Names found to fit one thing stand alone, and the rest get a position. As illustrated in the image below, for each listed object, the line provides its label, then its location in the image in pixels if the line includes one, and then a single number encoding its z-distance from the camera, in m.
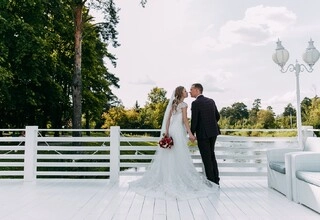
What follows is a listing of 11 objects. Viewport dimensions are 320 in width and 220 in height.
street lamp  6.65
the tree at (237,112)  56.72
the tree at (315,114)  26.93
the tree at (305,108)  32.47
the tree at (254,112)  49.34
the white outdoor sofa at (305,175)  4.07
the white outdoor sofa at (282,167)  4.65
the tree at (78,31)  11.45
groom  5.48
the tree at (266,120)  42.65
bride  5.21
